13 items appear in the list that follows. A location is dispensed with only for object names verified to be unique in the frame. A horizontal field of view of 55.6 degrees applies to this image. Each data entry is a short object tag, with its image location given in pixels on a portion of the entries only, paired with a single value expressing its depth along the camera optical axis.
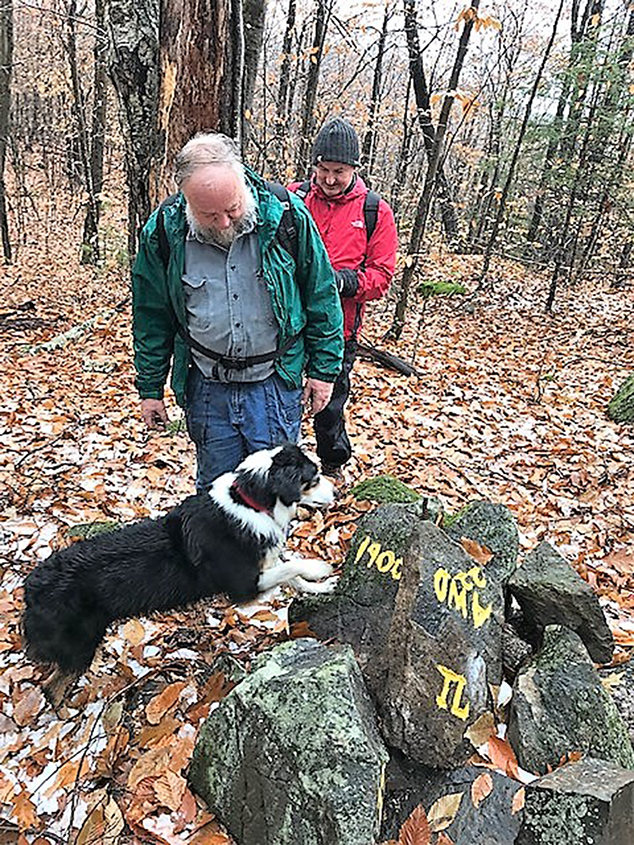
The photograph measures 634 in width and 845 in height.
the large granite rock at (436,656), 2.45
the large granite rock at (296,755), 2.07
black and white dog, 2.88
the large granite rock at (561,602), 3.04
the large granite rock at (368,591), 2.90
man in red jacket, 4.12
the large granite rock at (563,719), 2.48
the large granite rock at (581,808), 2.07
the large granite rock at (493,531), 3.22
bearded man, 2.78
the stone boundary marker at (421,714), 2.12
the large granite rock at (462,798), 2.25
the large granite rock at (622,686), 2.84
